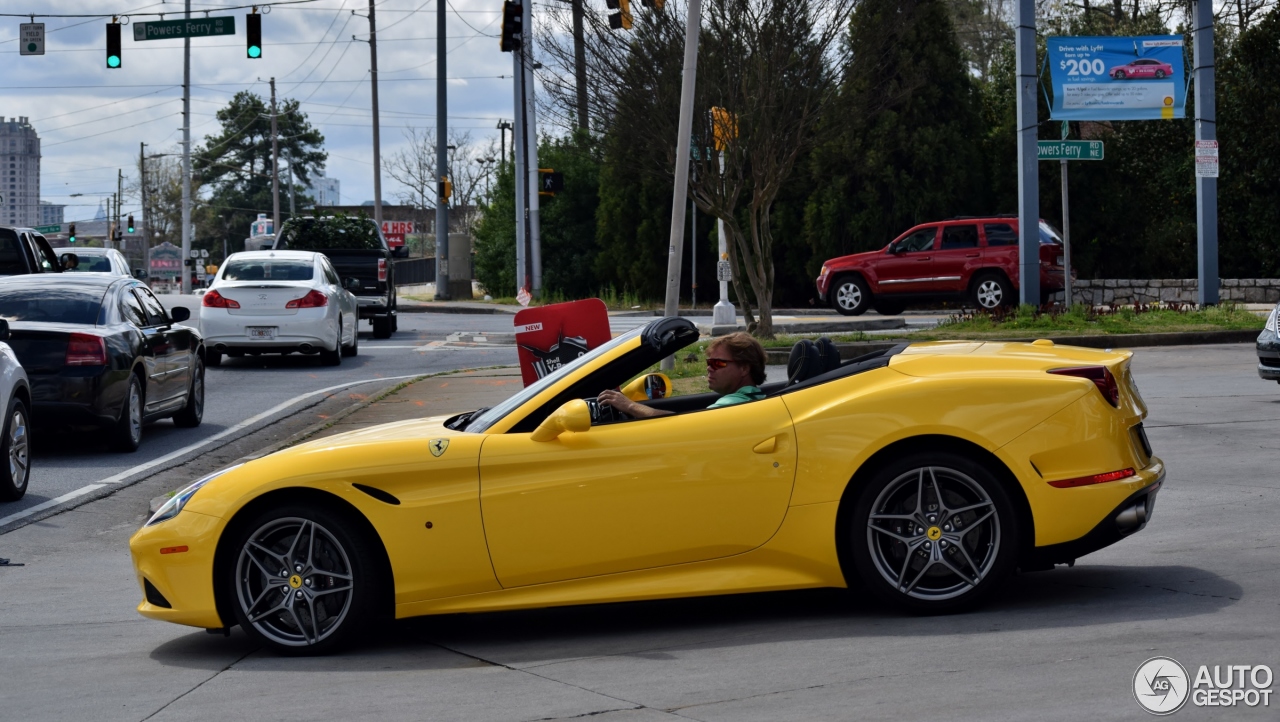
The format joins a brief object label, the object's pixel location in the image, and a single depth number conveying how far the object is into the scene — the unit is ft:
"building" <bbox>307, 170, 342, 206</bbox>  634.64
